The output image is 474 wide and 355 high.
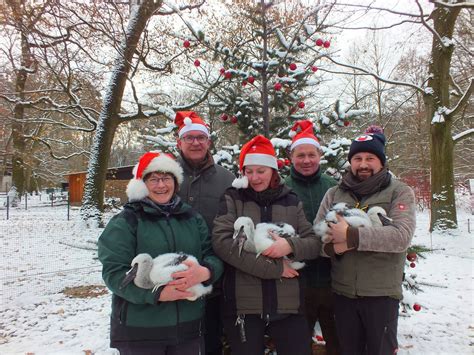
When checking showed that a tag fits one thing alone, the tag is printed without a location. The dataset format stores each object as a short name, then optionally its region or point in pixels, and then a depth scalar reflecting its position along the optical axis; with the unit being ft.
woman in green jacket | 7.38
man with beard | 7.97
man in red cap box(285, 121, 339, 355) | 10.17
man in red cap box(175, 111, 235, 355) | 10.00
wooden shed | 87.86
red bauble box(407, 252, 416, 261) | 12.07
